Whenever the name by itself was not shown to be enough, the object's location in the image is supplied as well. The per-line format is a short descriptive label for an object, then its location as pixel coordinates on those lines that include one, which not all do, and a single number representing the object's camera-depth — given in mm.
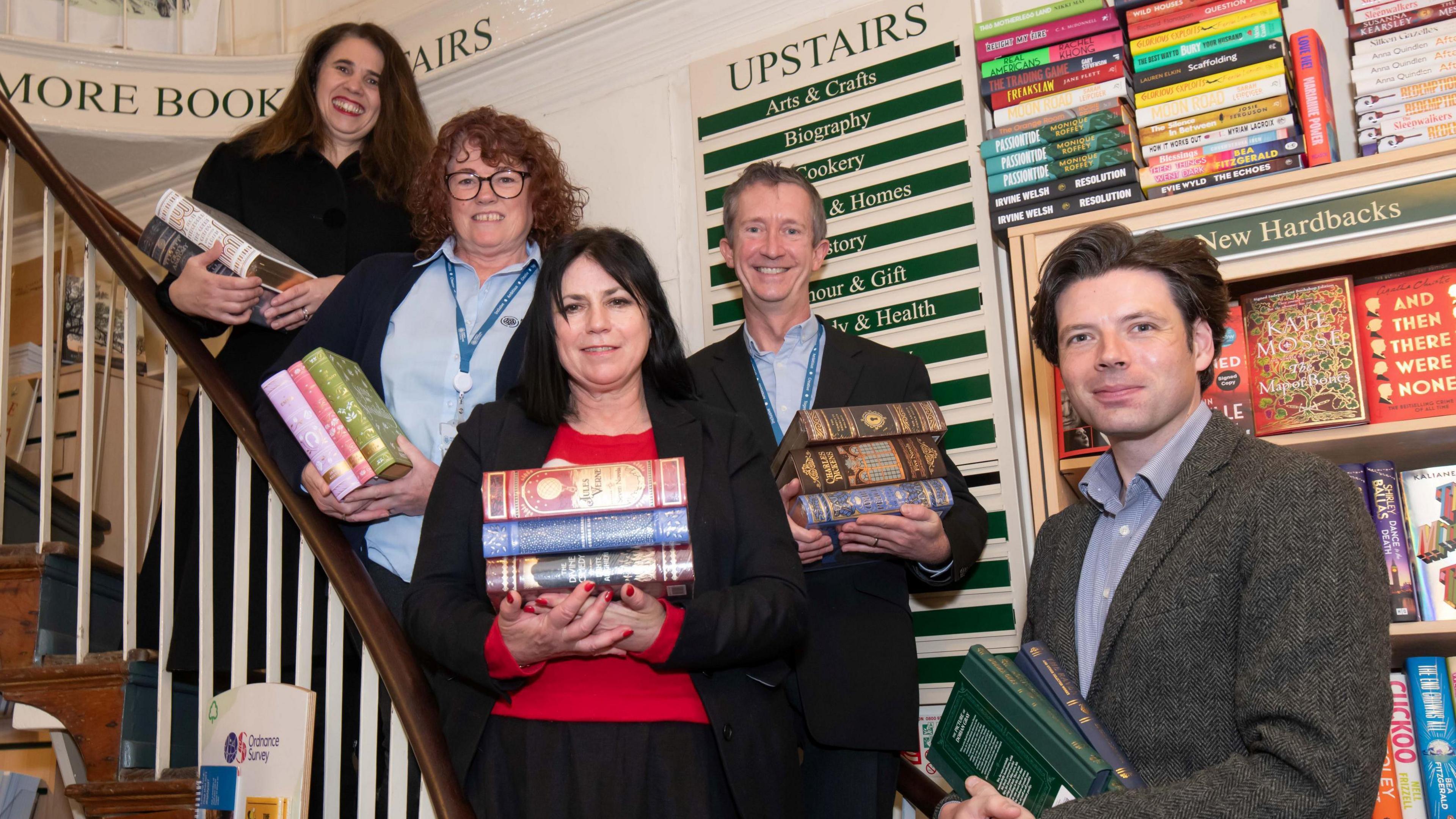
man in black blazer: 2154
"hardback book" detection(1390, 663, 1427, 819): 2057
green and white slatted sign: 2881
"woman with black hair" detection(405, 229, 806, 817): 1630
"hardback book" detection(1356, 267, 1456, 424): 2170
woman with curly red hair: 2209
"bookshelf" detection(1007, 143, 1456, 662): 2188
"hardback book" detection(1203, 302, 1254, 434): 2287
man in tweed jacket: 1294
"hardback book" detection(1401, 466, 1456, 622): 2094
